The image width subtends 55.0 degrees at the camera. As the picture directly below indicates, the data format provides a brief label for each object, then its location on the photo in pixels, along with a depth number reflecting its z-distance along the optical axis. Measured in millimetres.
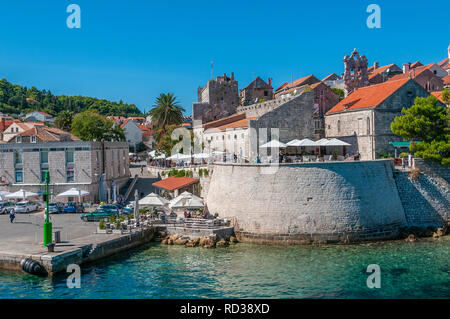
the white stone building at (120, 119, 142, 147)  105062
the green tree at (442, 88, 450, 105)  44469
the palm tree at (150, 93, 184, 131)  70625
